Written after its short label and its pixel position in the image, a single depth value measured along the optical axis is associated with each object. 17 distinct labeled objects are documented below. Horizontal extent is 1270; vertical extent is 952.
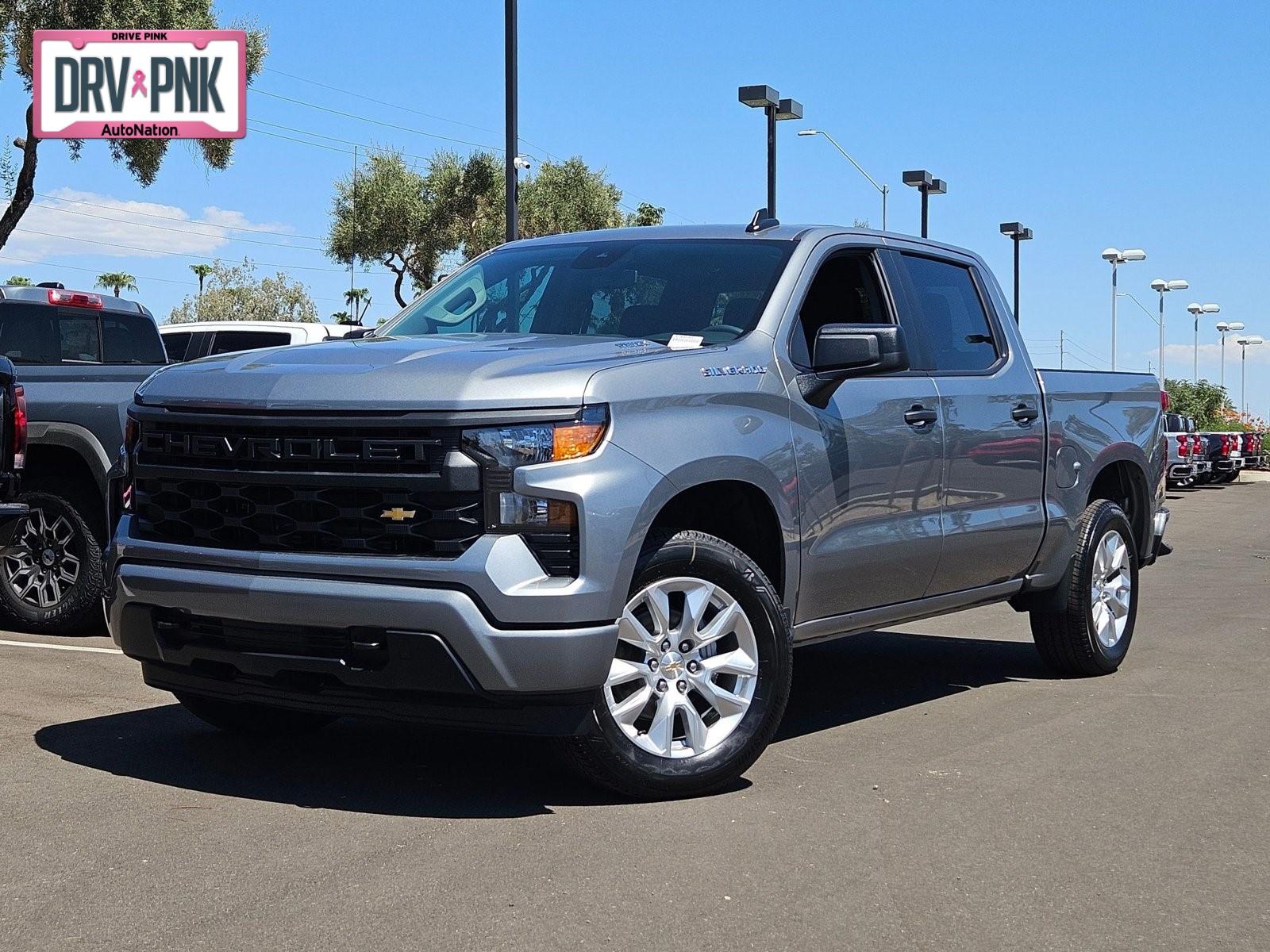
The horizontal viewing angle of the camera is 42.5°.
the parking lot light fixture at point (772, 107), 22.72
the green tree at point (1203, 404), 49.88
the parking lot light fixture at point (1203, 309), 73.06
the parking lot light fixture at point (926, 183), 31.56
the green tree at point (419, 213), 51.66
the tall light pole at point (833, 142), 31.08
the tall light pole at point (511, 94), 16.92
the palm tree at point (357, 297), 101.65
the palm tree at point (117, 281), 104.12
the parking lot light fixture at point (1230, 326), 82.00
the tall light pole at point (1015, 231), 39.53
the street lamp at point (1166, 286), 62.52
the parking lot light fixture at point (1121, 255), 52.75
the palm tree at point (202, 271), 102.44
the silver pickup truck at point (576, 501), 4.94
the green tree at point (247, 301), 92.31
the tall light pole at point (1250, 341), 88.81
